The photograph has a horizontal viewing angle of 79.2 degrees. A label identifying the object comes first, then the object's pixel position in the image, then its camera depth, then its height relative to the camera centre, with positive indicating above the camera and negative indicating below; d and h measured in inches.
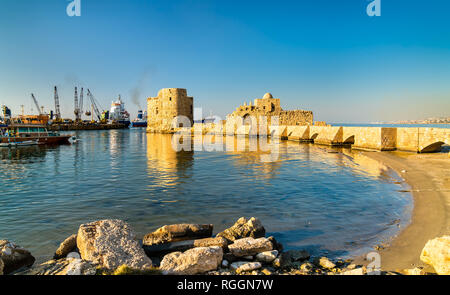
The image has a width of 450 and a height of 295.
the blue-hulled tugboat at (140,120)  5044.3 +280.3
